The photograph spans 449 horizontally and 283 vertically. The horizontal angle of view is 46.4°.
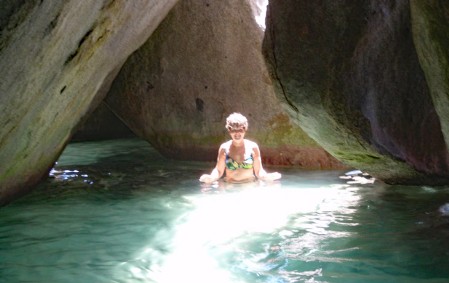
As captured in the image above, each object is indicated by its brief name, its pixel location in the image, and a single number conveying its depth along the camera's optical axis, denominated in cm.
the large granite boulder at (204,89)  962
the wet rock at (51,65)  343
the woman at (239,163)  803
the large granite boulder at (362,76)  512
